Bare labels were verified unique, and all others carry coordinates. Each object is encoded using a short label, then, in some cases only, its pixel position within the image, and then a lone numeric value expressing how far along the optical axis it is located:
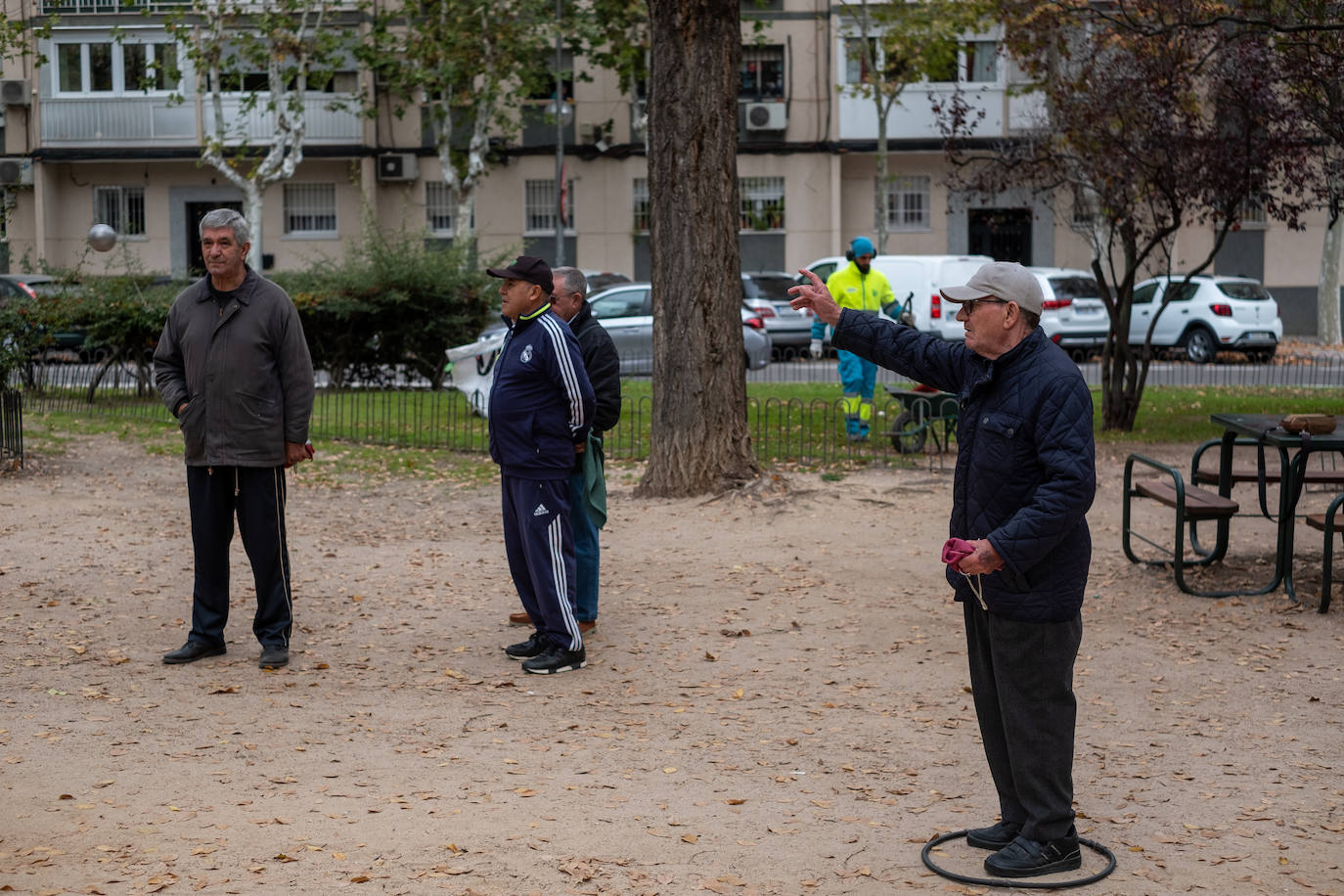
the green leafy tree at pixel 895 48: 31.17
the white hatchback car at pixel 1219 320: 28.52
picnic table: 8.23
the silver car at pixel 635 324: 23.52
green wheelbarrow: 13.80
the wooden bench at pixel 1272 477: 9.16
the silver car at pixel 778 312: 29.33
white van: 28.12
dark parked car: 19.36
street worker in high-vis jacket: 14.88
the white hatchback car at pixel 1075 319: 28.27
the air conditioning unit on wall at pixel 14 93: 39.28
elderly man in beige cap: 4.39
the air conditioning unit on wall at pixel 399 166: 39.31
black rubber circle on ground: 4.54
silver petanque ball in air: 24.08
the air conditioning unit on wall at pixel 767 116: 38.34
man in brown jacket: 7.07
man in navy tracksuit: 7.04
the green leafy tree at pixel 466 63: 31.98
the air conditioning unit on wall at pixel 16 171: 36.78
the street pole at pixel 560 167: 34.89
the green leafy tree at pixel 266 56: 30.22
